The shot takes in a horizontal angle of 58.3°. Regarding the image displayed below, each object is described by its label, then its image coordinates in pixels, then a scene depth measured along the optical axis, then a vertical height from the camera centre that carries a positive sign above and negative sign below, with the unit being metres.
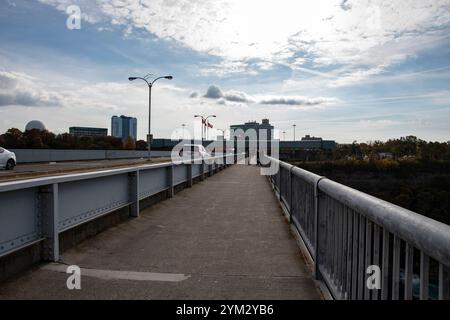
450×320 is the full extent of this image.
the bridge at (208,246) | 2.53 -1.39
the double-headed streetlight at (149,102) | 46.29 +5.22
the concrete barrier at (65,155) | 37.09 -1.16
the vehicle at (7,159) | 24.87 -0.93
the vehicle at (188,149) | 37.05 -0.28
